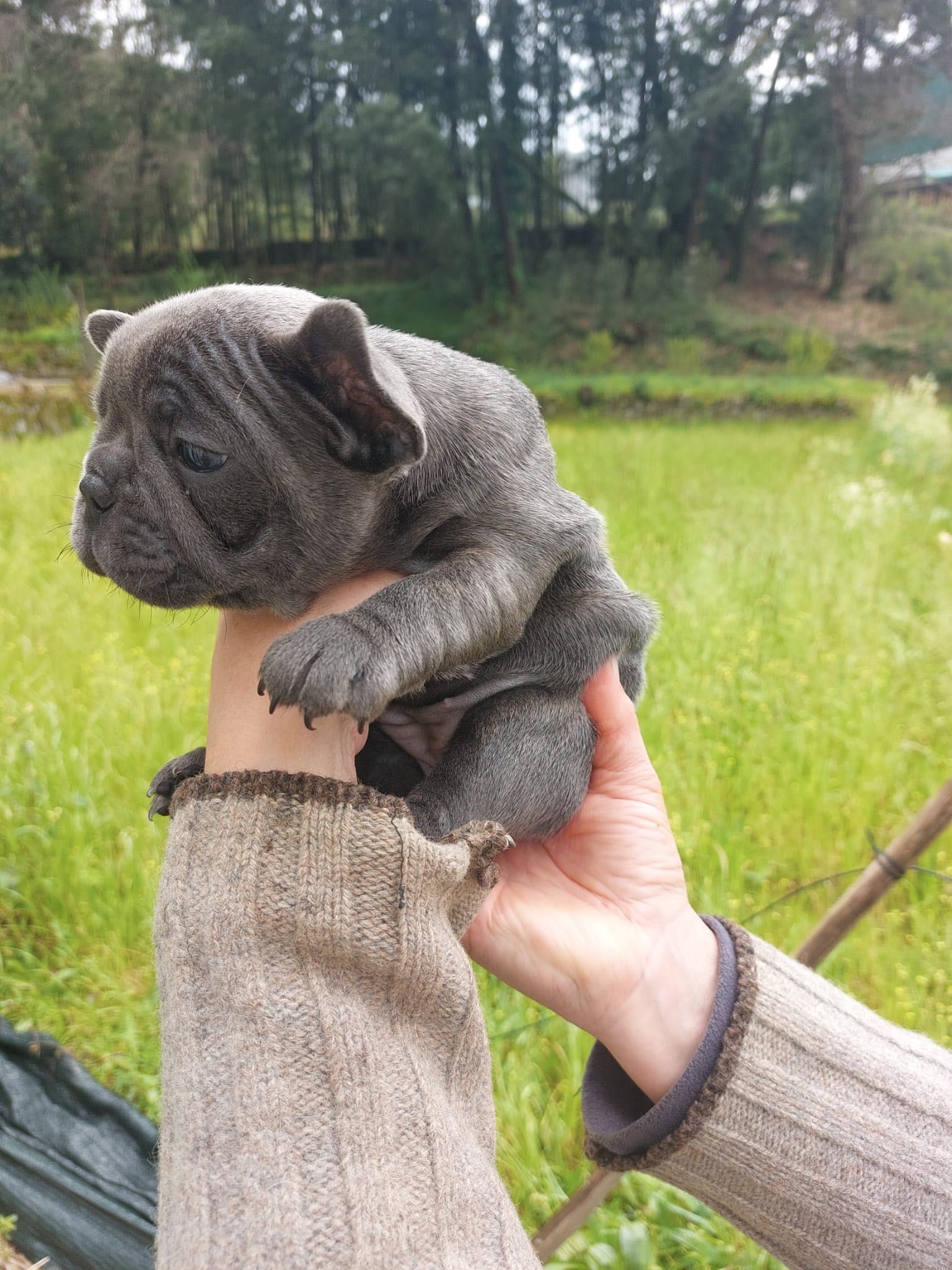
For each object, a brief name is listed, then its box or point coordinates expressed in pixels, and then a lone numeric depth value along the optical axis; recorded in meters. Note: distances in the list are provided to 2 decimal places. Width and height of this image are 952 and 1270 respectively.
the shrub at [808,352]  9.30
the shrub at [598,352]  10.66
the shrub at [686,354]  10.53
